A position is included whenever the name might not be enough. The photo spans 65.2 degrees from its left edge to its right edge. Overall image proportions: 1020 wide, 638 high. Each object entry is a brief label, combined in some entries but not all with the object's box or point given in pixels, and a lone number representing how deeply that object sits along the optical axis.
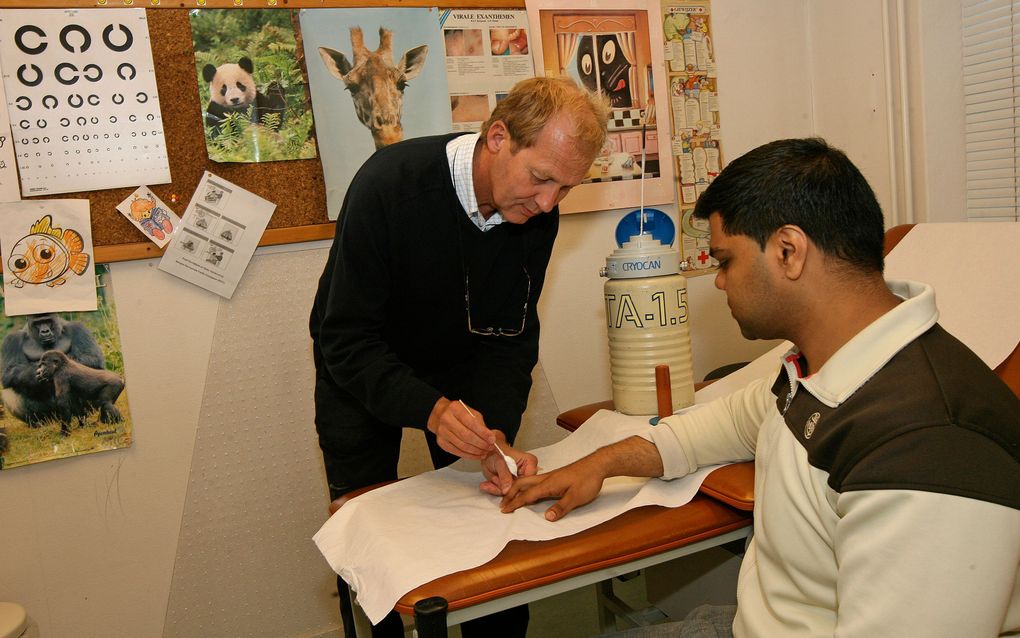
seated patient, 0.77
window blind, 2.17
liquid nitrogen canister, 1.76
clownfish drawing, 1.91
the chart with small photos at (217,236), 2.03
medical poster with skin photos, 2.26
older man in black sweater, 1.44
